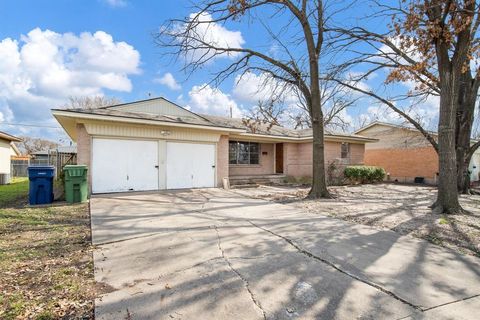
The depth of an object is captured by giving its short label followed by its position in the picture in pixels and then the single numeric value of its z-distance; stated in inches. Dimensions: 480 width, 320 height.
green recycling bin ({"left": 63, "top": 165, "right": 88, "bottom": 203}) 340.2
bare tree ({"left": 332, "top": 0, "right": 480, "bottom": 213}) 280.8
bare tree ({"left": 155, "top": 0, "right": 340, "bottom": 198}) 403.9
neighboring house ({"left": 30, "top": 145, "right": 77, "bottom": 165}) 689.0
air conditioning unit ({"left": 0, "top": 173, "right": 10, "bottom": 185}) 713.5
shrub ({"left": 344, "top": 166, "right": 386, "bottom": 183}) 673.6
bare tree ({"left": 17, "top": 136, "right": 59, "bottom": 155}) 1806.1
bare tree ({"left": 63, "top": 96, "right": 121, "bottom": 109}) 1434.5
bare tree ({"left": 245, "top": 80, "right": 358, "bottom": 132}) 1042.7
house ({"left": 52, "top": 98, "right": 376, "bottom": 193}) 406.6
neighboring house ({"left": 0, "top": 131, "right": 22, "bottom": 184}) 718.8
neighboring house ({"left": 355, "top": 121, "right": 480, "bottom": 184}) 836.0
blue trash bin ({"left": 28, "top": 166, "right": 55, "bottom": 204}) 331.9
